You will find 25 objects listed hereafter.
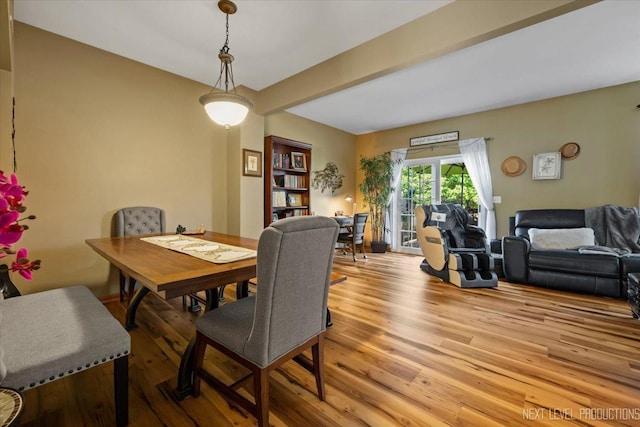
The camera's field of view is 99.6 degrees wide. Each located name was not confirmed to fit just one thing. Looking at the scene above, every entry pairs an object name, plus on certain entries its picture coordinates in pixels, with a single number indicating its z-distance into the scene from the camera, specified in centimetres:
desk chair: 478
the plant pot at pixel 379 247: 565
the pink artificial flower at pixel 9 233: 57
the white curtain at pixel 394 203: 562
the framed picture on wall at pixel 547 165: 400
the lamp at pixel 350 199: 607
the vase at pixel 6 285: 161
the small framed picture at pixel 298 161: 473
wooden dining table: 118
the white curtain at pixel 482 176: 458
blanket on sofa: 323
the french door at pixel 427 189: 505
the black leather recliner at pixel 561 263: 294
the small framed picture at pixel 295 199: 486
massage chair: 345
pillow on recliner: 340
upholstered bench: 102
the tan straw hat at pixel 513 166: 432
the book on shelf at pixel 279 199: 445
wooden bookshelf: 419
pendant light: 208
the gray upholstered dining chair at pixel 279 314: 106
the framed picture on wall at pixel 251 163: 378
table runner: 158
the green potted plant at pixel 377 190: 555
